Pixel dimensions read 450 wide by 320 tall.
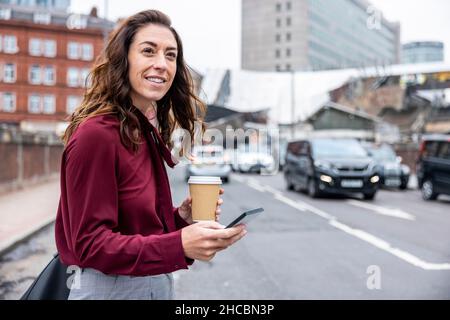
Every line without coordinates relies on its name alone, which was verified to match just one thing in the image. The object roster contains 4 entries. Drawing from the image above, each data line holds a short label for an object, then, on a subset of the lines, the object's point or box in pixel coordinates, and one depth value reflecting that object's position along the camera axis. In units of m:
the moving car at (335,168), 11.89
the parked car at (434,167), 11.82
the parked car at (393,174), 15.97
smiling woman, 1.08
